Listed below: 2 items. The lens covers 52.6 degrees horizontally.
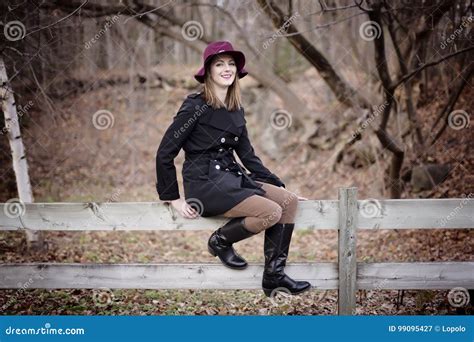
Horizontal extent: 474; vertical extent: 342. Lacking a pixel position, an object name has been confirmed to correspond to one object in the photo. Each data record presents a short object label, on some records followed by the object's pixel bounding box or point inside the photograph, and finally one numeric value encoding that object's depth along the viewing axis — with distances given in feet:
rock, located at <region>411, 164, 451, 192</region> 23.94
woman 11.91
